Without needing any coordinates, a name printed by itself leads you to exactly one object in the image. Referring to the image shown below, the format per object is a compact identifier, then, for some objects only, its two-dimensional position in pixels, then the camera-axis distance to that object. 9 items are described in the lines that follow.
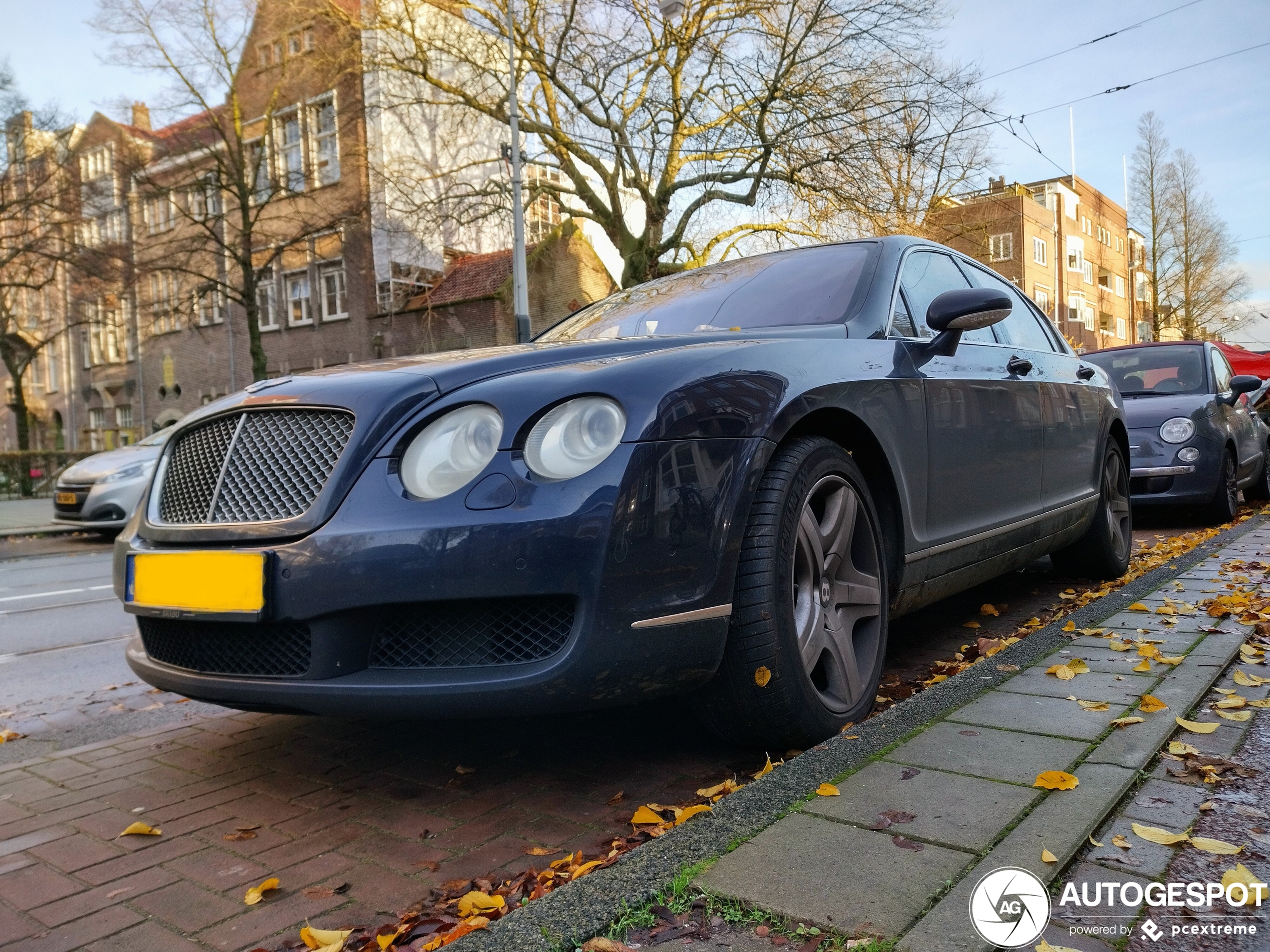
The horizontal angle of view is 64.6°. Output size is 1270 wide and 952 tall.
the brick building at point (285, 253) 22.44
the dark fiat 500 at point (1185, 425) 7.75
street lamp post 18.78
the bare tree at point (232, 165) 21.47
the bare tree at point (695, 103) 19.25
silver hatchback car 11.53
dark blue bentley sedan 2.19
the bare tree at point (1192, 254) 44.16
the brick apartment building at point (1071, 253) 43.97
